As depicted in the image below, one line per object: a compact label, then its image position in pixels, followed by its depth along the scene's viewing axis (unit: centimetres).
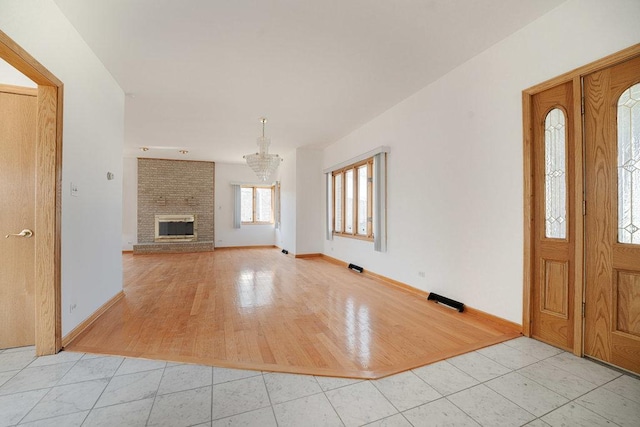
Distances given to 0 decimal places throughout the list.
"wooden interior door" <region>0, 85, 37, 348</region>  235
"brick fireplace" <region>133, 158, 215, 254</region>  846
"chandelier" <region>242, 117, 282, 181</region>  503
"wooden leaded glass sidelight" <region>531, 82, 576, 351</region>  231
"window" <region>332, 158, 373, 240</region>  534
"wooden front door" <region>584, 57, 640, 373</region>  195
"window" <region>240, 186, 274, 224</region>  977
